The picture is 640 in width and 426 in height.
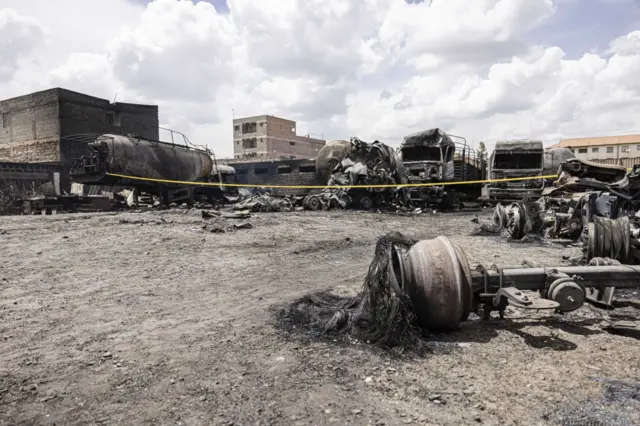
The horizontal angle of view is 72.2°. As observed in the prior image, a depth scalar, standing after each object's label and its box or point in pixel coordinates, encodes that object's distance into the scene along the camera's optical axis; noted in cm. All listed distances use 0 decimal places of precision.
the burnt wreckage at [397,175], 1842
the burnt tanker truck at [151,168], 1599
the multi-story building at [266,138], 5694
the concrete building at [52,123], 2920
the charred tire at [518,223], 912
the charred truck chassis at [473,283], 335
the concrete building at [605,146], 6431
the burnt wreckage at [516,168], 1483
